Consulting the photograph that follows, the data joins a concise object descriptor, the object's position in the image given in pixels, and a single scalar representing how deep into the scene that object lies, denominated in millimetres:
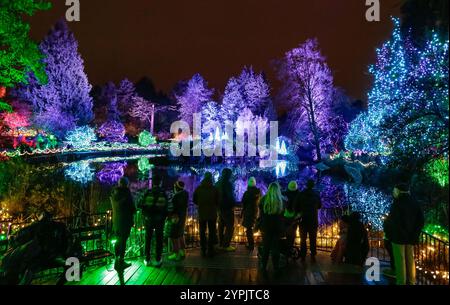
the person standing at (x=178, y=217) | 7148
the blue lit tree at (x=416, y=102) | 10328
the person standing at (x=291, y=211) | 7480
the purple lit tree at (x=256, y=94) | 44875
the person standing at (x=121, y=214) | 6555
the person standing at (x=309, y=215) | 7336
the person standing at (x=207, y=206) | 7457
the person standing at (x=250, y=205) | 7895
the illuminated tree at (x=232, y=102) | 44656
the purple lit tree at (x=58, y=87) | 42156
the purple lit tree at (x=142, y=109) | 55750
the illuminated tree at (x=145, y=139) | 49322
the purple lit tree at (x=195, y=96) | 51219
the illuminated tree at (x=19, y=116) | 38469
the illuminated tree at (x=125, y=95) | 58094
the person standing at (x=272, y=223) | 6414
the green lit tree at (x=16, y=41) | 12141
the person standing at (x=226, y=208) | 7887
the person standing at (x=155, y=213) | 6832
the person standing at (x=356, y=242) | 7105
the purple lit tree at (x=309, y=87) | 31969
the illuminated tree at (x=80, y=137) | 40156
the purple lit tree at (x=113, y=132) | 49188
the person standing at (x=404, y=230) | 5660
